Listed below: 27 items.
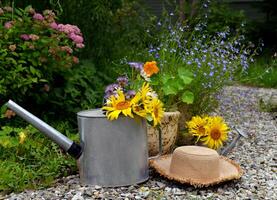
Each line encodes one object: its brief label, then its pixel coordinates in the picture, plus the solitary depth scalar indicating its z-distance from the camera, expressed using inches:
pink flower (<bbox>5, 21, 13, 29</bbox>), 147.1
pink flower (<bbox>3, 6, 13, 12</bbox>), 154.5
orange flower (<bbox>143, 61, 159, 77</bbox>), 122.2
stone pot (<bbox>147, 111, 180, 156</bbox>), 132.0
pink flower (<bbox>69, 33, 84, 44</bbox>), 149.9
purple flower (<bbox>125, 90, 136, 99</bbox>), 111.4
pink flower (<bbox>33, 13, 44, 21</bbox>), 150.1
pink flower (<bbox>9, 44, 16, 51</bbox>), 143.9
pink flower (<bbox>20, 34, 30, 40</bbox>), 147.4
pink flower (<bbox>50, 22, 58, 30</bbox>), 149.7
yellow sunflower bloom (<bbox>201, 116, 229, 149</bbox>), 128.8
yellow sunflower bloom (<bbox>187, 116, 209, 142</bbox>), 131.0
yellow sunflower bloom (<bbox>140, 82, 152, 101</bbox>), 110.1
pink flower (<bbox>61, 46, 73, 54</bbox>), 147.9
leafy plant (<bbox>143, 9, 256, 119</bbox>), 154.8
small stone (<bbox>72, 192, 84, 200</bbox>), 105.0
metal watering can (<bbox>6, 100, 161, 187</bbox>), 107.0
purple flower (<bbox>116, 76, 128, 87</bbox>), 124.0
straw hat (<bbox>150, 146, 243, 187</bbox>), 110.3
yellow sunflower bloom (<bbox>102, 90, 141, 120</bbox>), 106.0
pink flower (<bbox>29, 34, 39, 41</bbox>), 144.7
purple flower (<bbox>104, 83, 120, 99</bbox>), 121.0
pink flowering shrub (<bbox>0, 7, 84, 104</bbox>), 145.5
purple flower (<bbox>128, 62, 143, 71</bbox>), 126.0
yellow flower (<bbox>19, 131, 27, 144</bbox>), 128.9
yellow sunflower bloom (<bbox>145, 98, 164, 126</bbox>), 109.9
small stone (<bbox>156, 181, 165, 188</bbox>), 113.1
